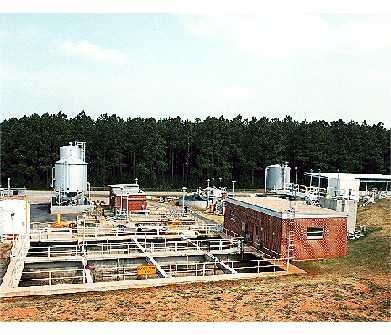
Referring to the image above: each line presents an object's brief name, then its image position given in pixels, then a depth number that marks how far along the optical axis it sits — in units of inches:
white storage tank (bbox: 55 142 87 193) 1806.1
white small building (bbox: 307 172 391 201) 1700.2
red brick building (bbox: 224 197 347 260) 974.4
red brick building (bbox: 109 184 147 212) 1702.8
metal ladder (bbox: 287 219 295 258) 966.6
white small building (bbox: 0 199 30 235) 1178.0
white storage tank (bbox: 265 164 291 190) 2262.6
